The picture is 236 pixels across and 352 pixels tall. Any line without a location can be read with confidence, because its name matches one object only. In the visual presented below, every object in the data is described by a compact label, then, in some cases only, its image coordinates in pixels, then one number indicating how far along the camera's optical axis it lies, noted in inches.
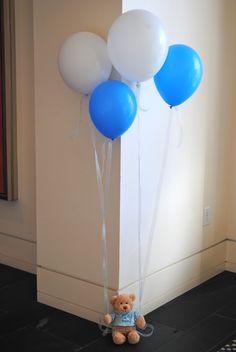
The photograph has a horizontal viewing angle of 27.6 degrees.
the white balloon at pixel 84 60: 87.0
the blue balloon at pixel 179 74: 89.0
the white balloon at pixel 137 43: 81.2
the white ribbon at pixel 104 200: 97.1
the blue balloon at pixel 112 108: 84.2
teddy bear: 94.7
